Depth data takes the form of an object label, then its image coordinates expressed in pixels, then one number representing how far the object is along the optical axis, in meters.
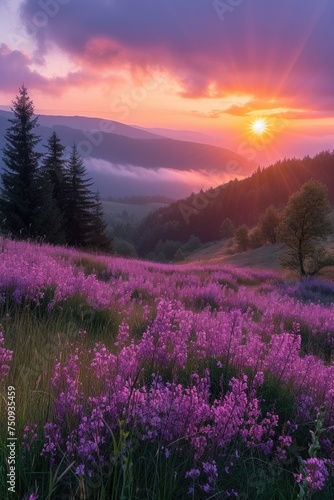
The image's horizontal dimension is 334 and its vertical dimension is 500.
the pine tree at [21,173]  31.88
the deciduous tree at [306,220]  33.88
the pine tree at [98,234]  43.53
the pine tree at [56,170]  38.86
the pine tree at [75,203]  40.75
